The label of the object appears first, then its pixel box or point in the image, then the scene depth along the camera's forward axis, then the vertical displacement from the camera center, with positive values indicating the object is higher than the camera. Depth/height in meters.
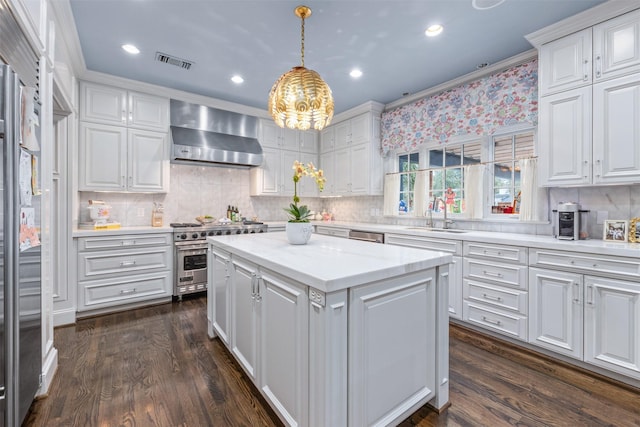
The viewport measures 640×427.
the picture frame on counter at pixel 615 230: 2.25 -0.14
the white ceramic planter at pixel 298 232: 2.16 -0.15
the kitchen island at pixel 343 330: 1.24 -0.57
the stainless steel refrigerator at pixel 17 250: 1.21 -0.18
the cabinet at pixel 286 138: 4.64 +1.20
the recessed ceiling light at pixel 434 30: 2.42 +1.50
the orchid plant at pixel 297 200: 2.16 +0.09
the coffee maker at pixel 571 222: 2.37 -0.08
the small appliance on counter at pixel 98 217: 3.35 -0.07
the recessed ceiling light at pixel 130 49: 2.72 +1.50
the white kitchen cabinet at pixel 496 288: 2.46 -0.66
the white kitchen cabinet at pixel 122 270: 3.08 -0.65
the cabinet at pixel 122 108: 3.29 +1.21
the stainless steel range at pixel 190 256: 3.62 -0.55
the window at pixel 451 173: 3.57 +0.49
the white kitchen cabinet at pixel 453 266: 2.87 -0.53
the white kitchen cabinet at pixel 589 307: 1.94 -0.67
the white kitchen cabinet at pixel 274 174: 4.61 +0.59
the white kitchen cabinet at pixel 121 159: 3.29 +0.61
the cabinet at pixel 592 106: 2.12 +0.81
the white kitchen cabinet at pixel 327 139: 4.92 +1.21
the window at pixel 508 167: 3.11 +0.49
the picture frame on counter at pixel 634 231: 2.20 -0.14
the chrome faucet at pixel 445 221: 3.60 -0.11
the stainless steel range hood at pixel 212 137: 3.80 +1.02
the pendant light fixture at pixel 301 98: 2.07 +0.80
